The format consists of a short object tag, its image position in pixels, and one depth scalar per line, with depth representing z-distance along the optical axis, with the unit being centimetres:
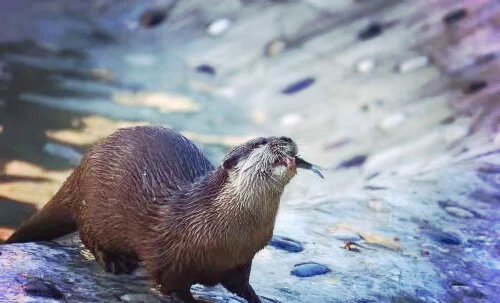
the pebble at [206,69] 1221
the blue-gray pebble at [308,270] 586
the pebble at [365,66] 1124
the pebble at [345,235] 661
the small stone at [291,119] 1041
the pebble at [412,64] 1099
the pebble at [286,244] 628
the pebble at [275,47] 1225
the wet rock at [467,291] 580
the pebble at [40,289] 470
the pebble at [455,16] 1165
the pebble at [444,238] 667
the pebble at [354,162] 891
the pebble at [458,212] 716
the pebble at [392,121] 977
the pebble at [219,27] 1311
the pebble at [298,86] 1121
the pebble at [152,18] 1373
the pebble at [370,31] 1188
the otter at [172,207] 460
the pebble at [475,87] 1002
